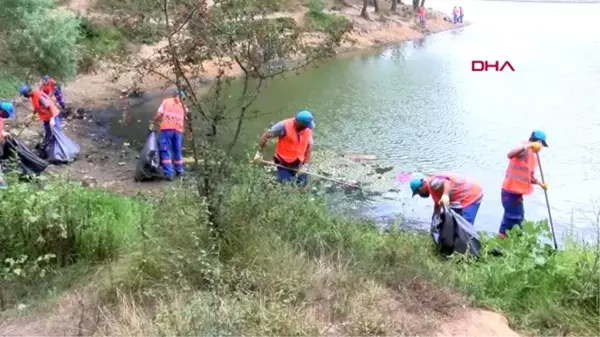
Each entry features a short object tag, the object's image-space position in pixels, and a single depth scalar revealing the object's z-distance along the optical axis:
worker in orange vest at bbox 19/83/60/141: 11.79
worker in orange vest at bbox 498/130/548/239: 8.34
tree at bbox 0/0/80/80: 15.63
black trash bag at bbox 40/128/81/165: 11.90
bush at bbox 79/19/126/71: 22.06
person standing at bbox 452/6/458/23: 47.25
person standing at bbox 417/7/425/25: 43.16
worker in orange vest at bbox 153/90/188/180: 10.84
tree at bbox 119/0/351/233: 4.59
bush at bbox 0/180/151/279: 5.12
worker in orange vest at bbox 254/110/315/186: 9.05
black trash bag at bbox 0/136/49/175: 9.77
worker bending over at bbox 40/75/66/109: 14.84
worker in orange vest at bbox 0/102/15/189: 9.55
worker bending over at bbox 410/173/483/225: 7.78
